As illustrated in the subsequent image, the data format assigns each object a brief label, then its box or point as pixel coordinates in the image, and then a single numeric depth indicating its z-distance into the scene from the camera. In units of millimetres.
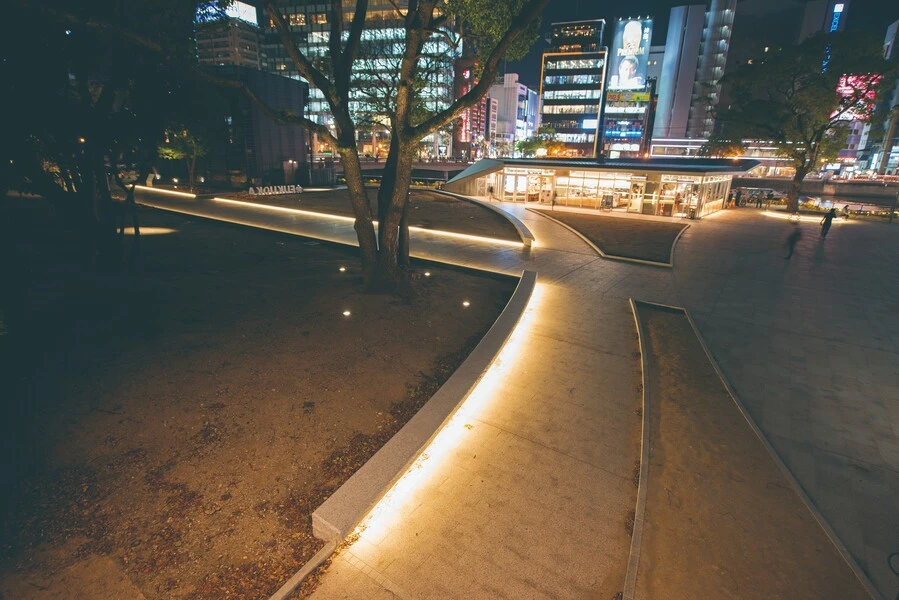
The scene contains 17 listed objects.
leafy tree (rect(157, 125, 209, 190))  30292
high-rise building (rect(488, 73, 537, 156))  160250
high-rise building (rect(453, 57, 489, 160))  78188
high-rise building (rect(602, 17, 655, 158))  99750
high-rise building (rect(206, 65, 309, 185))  34031
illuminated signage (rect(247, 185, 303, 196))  31991
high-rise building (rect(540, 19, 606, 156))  96625
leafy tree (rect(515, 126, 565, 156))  85688
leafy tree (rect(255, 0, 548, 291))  8617
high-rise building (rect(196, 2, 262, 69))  141750
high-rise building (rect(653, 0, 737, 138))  96188
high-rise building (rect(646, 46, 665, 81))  132500
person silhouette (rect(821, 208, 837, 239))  21078
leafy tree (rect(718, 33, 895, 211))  27031
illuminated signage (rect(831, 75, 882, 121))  27203
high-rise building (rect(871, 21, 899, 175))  87875
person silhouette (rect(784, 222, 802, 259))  18334
